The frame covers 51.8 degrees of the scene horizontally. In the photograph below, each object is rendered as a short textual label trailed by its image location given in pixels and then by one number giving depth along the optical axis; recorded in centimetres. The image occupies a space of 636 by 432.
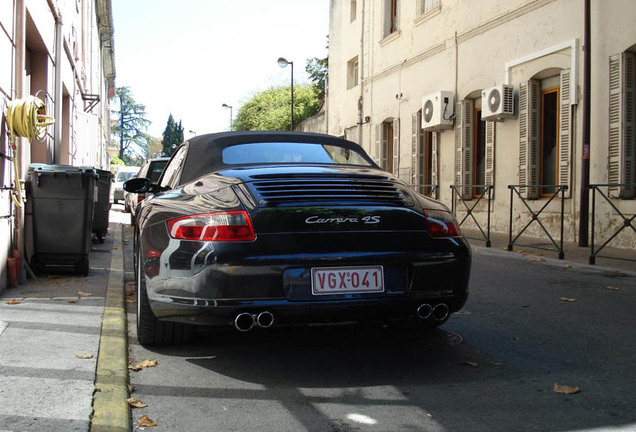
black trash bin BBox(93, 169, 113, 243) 1085
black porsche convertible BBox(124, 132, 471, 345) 351
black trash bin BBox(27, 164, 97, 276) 724
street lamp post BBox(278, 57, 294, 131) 3569
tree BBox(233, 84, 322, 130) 5391
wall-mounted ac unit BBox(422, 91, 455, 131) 1705
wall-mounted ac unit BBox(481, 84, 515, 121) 1433
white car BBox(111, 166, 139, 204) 3060
